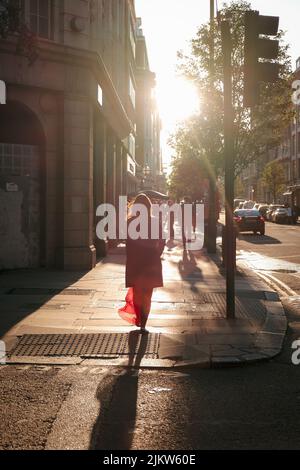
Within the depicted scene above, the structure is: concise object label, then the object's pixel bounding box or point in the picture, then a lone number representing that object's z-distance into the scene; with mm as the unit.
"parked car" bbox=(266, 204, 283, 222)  52462
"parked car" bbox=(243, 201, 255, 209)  60388
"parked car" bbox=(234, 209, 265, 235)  32031
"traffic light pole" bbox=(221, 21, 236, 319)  8164
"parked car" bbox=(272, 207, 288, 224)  48781
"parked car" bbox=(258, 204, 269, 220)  55969
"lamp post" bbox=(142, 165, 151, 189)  58188
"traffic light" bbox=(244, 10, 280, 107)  7902
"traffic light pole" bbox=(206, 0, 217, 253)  18734
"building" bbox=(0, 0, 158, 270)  13680
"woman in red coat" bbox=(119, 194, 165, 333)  7438
